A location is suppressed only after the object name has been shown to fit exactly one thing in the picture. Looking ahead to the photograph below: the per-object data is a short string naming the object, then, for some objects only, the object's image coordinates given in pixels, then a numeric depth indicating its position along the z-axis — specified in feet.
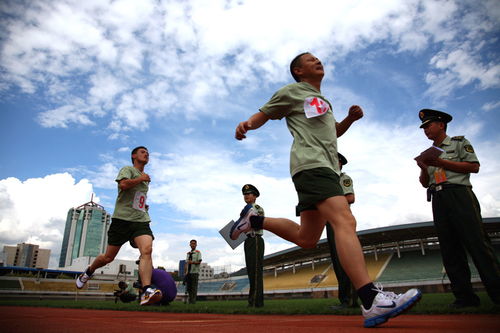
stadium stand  77.87
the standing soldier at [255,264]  18.19
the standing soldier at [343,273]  15.20
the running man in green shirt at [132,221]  14.84
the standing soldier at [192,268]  34.94
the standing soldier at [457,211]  10.85
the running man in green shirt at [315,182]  6.70
